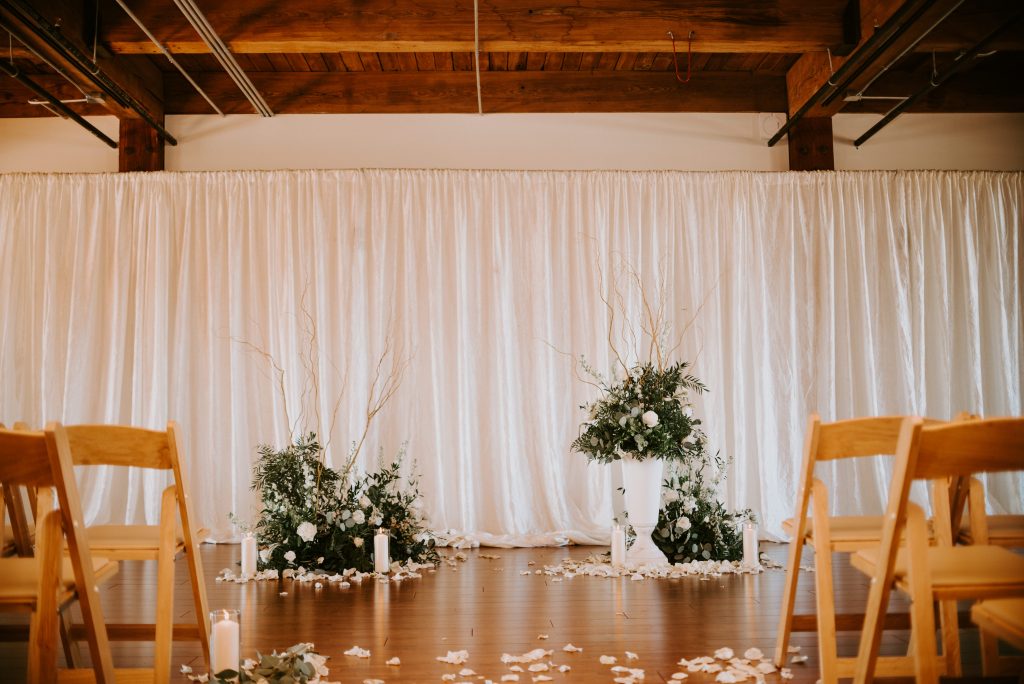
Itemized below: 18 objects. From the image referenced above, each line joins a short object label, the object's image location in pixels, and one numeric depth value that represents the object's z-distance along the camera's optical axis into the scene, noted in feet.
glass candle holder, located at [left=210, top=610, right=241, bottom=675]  8.22
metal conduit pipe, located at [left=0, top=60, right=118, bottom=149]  16.37
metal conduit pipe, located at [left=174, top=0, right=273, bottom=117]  14.57
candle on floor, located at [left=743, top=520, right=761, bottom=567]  16.26
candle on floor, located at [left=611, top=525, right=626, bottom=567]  16.21
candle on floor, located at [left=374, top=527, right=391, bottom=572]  16.01
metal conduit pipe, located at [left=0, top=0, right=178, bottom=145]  14.02
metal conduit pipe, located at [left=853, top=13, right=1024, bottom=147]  15.24
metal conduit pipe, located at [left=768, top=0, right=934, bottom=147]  14.70
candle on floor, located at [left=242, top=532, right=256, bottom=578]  15.79
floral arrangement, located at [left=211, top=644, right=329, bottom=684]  8.66
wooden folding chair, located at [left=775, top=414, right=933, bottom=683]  8.38
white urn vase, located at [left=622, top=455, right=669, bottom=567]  16.51
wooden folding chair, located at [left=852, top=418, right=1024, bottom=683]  6.29
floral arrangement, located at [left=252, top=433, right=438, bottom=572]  16.33
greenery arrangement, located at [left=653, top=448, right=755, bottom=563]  17.06
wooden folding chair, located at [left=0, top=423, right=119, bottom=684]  6.91
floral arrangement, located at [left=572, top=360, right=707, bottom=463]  16.37
